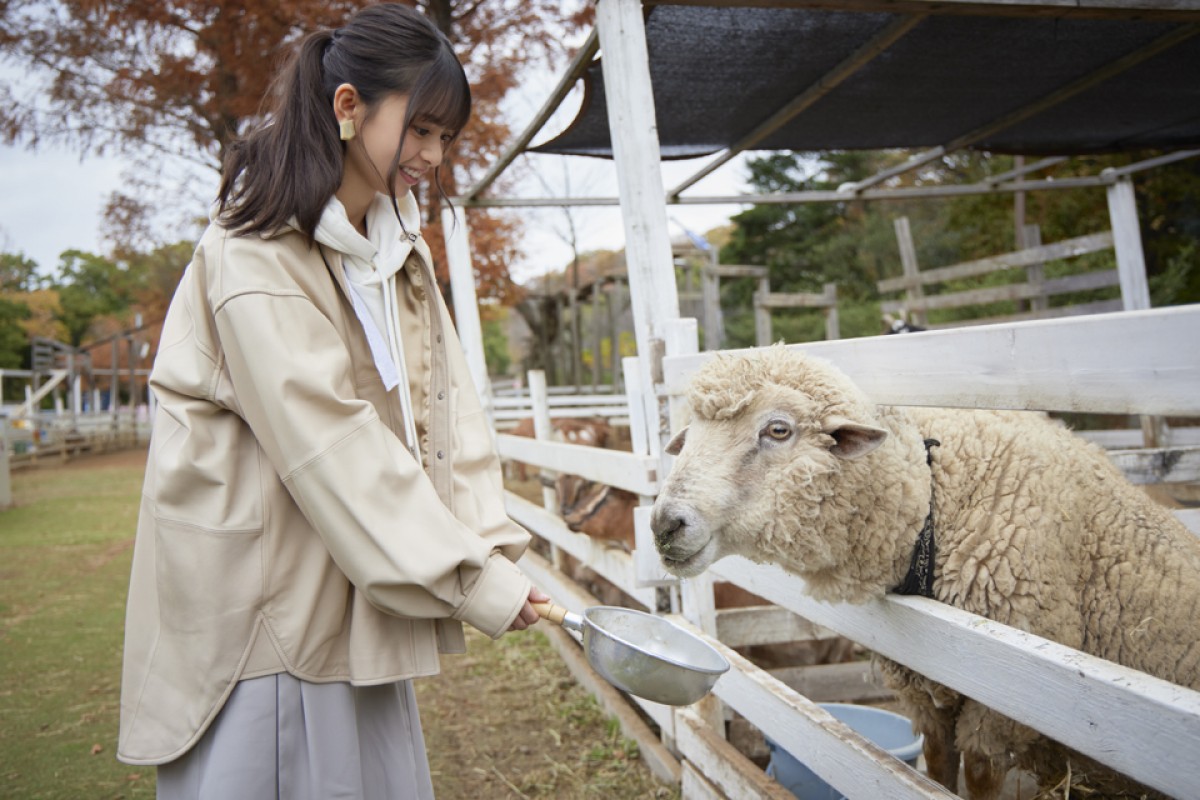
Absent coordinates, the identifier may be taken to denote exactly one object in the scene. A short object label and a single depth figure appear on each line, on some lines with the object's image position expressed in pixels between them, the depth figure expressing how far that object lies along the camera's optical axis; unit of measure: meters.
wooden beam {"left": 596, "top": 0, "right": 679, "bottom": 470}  2.83
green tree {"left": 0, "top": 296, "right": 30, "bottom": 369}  36.59
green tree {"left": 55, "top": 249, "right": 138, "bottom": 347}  46.78
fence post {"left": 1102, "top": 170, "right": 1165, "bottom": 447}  6.54
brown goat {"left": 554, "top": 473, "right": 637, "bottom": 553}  4.83
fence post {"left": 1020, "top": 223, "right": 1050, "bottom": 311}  8.05
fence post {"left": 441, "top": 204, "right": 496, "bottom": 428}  6.44
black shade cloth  3.69
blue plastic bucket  2.91
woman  1.61
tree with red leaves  8.92
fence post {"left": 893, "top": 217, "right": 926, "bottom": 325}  9.70
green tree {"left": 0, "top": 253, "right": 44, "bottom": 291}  48.13
